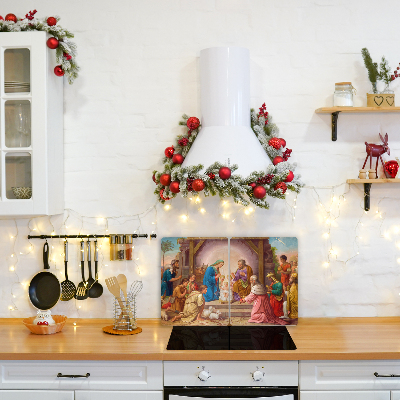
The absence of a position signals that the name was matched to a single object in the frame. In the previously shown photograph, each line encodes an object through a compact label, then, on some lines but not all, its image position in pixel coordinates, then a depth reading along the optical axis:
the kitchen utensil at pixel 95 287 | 2.35
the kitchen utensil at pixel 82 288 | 2.34
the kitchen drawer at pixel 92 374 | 1.91
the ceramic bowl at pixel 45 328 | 2.15
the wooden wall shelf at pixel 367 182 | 2.19
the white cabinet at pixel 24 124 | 2.07
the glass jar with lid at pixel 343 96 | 2.23
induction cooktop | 1.97
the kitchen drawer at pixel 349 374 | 1.90
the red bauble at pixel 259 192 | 1.97
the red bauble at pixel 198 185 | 1.95
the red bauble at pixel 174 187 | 2.05
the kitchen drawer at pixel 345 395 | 1.90
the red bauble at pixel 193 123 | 2.23
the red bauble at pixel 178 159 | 2.19
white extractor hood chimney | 2.08
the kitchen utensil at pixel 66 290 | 2.36
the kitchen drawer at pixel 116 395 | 1.91
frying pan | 2.37
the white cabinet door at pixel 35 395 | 1.92
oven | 1.89
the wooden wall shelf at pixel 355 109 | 2.19
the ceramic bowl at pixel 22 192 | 2.08
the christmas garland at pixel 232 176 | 1.97
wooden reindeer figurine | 2.21
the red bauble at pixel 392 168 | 2.23
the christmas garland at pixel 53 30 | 2.08
